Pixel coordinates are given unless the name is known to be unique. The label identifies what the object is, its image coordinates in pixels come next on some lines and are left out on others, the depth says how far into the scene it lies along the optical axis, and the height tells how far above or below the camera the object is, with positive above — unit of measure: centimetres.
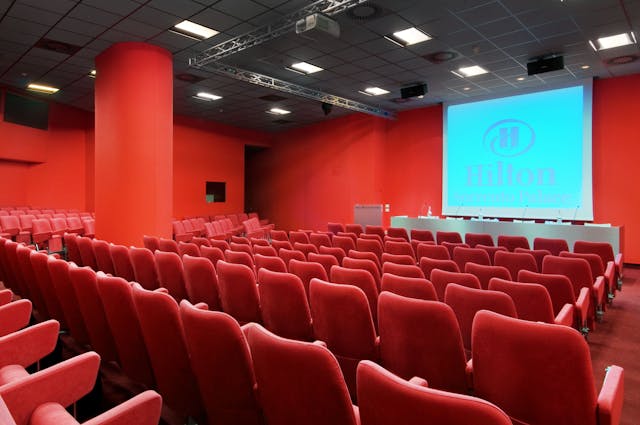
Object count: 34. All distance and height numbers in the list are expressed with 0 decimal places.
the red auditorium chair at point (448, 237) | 696 -54
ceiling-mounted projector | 587 +270
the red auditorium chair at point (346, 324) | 248 -76
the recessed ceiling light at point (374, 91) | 1031 +303
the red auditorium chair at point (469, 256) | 472 -60
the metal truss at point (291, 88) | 854 +290
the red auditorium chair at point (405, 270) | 346 -57
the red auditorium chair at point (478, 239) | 661 -56
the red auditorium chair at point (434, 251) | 501 -58
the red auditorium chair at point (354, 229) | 856 -51
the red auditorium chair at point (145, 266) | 446 -69
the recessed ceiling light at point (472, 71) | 859 +299
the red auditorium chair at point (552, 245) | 586 -57
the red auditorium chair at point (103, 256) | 502 -66
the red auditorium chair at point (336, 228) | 910 -52
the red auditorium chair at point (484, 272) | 360 -60
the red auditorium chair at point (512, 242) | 617 -56
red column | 723 +109
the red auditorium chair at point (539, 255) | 487 -59
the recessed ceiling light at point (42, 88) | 1064 +316
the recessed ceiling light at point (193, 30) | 662 +299
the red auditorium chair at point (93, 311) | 279 -76
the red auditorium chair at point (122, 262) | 468 -68
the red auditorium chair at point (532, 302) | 276 -67
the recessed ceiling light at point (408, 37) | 678 +297
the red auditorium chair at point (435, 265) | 389 -59
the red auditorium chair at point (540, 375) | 167 -74
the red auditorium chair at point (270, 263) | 396 -58
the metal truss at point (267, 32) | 583 +291
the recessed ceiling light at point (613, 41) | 684 +294
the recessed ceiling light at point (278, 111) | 1254 +302
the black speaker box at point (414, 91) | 978 +285
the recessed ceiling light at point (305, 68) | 862 +305
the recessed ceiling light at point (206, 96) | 1087 +302
